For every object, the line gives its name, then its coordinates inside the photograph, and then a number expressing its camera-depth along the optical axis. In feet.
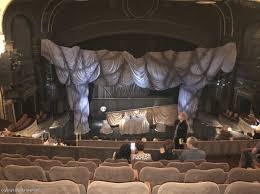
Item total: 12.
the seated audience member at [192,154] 13.13
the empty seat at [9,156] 12.93
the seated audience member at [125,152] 13.75
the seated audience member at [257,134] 18.25
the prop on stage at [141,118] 27.63
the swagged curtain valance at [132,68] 26.05
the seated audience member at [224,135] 19.61
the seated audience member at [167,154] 13.51
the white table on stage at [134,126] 27.58
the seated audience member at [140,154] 12.99
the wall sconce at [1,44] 18.57
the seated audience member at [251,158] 13.06
